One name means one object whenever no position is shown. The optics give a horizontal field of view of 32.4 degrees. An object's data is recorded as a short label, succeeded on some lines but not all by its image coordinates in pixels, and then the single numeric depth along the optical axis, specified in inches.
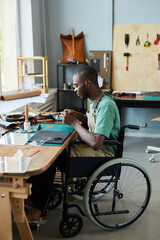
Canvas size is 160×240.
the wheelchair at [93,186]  72.9
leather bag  173.8
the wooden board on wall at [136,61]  168.7
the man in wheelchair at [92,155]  72.5
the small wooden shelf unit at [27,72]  155.9
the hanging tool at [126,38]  169.8
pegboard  175.0
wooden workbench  56.0
